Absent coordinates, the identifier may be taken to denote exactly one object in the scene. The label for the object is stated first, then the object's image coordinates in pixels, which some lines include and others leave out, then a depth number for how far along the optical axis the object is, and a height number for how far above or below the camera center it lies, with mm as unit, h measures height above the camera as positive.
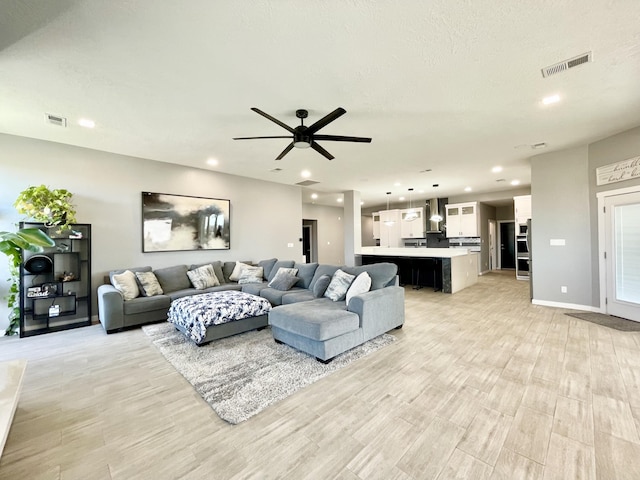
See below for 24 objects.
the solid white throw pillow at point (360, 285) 3608 -584
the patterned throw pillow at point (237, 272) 5771 -601
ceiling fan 2793 +1203
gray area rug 2275 -1288
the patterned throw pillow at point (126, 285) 4230 -620
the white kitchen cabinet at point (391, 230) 11461 +495
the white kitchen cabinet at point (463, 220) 9653 +765
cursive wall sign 4090 +1060
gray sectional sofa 2980 -847
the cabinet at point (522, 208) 8109 +970
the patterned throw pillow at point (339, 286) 3836 -624
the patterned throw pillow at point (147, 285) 4495 -662
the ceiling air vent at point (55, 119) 3384 +1613
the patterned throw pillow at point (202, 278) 5091 -634
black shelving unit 3965 -582
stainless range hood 10484 +1152
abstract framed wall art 5168 +447
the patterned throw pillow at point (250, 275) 5543 -656
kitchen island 6605 -638
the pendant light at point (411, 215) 8684 +841
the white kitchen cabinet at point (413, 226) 10922 +624
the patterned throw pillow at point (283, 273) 4973 -556
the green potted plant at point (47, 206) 3713 +570
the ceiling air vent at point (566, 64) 2404 +1603
